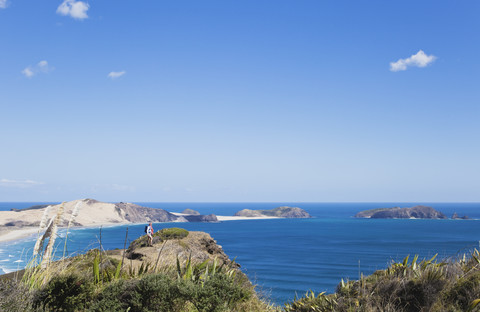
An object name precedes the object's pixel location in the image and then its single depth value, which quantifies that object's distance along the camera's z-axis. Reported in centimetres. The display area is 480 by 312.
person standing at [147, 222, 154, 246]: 2530
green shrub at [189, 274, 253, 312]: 850
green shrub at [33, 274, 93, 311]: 855
